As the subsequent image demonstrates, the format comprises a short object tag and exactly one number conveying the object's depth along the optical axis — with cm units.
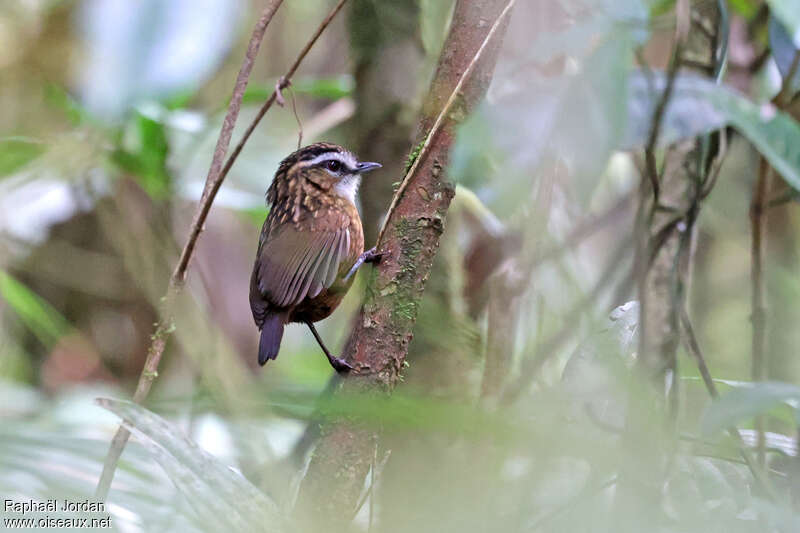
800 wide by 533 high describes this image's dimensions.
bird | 600
